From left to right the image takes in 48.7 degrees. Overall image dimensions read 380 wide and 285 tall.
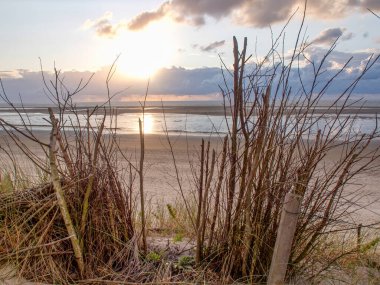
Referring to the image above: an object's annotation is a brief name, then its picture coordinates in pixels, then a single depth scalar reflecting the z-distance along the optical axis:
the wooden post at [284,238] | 2.60
